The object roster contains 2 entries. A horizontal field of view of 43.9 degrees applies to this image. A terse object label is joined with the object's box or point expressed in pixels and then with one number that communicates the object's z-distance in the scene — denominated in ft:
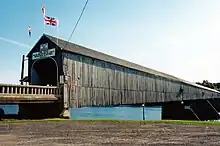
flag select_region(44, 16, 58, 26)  90.27
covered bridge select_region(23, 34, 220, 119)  88.07
